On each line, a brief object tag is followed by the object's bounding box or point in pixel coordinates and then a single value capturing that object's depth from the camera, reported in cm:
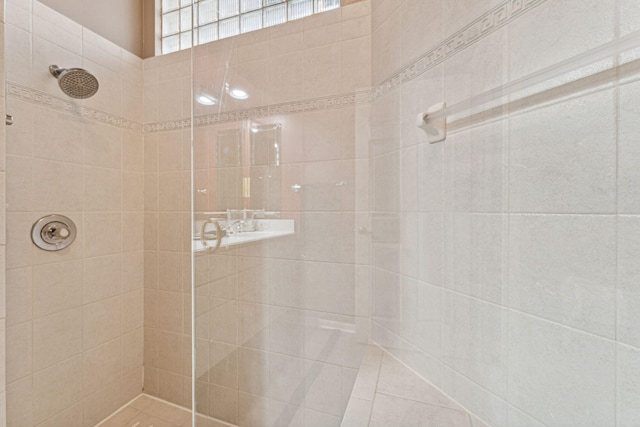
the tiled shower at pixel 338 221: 51
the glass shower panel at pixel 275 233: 117
